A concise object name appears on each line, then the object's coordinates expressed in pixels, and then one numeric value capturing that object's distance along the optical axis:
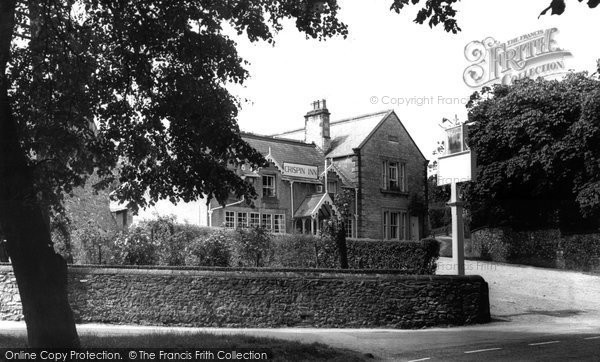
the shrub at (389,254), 29.33
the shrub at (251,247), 23.91
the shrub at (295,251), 26.34
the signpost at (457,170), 21.52
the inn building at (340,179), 37.75
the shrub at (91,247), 24.17
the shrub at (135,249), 23.33
